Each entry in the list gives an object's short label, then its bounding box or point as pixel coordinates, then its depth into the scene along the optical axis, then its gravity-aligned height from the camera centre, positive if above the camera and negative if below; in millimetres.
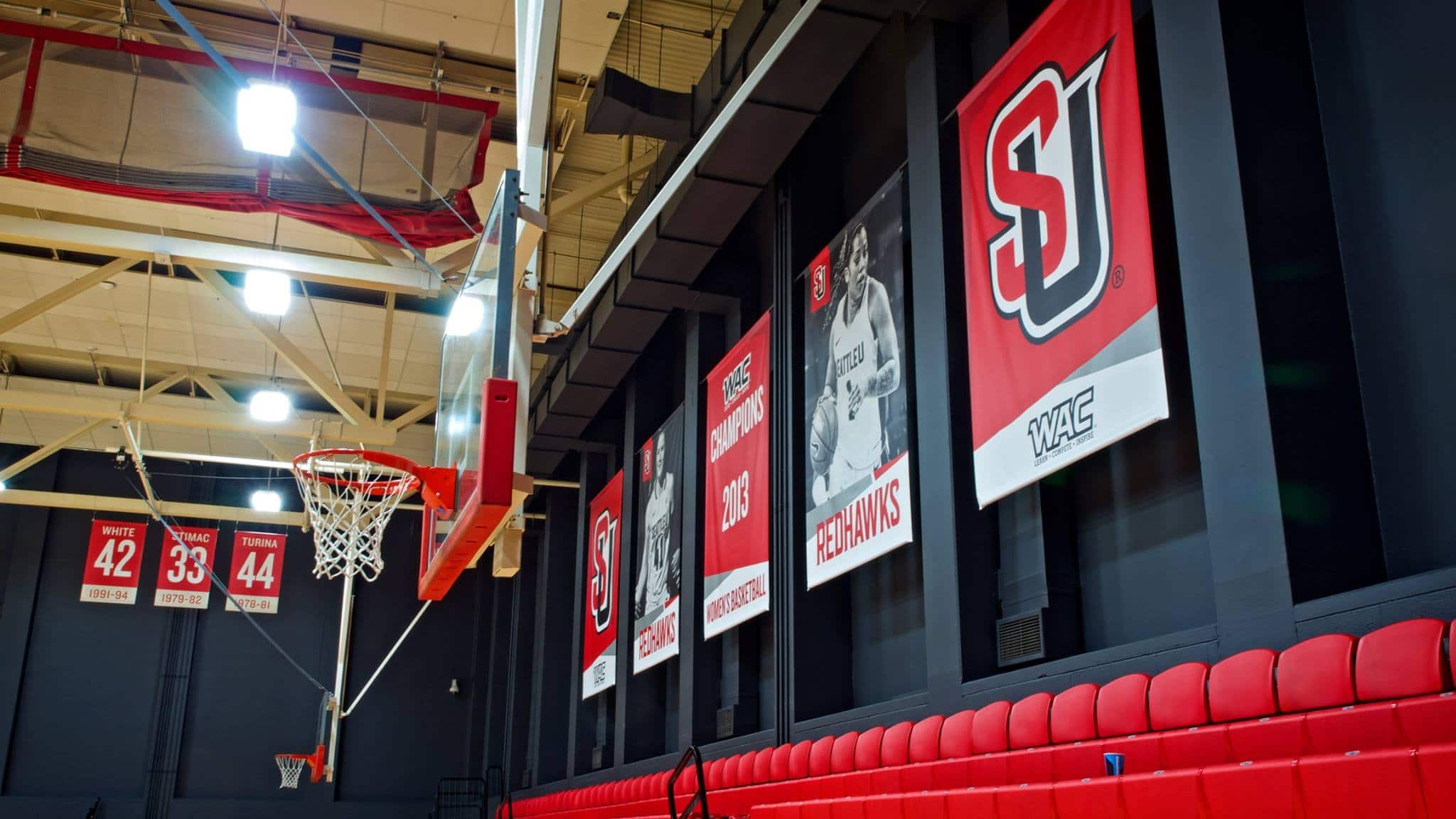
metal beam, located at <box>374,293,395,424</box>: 15383 +5256
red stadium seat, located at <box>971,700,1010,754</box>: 6072 +229
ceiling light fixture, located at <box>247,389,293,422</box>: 13992 +4230
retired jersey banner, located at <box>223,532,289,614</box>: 20359 +3304
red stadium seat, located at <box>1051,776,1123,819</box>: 4227 -83
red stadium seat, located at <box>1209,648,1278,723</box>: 4438 +324
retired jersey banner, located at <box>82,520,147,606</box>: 19906 +3411
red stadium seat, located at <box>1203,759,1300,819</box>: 3549 -46
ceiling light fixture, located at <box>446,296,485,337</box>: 7766 +3043
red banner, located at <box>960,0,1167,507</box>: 5859 +2757
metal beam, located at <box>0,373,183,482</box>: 17031 +4529
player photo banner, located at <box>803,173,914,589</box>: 8180 +2708
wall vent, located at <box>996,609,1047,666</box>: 6723 +754
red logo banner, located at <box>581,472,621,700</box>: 14898 +2212
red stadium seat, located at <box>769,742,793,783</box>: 8578 +71
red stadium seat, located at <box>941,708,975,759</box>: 6371 +205
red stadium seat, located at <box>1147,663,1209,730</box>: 4789 +307
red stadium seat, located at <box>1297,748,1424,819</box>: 3205 -25
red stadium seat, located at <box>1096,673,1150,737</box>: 5152 +291
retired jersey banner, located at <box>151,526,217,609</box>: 20109 +3335
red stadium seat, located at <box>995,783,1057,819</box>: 4521 -103
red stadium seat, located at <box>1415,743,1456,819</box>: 3082 -7
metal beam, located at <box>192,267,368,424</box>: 14039 +4915
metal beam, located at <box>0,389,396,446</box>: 14531 +4325
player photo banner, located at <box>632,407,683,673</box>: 12688 +2402
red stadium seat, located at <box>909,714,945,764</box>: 6699 +189
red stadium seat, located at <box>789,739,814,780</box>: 8266 +97
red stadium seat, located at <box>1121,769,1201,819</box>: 3898 -66
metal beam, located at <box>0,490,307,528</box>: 18562 +4149
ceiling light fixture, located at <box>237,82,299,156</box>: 8414 +4662
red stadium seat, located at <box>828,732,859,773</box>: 7594 +125
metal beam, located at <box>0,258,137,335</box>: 13477 +5297
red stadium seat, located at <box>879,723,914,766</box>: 7008 +164
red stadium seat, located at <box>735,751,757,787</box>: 9219 +38
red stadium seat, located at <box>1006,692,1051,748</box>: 5789 +250
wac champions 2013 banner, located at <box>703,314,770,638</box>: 10359 +2538
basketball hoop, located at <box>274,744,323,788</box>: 16906 +117
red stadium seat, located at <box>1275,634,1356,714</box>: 4094 +344
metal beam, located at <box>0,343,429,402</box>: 18641 +6365
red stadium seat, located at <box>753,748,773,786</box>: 8883 +52
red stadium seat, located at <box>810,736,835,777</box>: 7957 +118
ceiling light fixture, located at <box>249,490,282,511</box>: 19438 +4402
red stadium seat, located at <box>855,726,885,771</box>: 7332 +152
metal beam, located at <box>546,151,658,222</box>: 12612 +6204
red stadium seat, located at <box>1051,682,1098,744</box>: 5473 +273
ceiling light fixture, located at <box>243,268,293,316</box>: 11656 +4590
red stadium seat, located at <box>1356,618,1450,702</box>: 3742 +357
